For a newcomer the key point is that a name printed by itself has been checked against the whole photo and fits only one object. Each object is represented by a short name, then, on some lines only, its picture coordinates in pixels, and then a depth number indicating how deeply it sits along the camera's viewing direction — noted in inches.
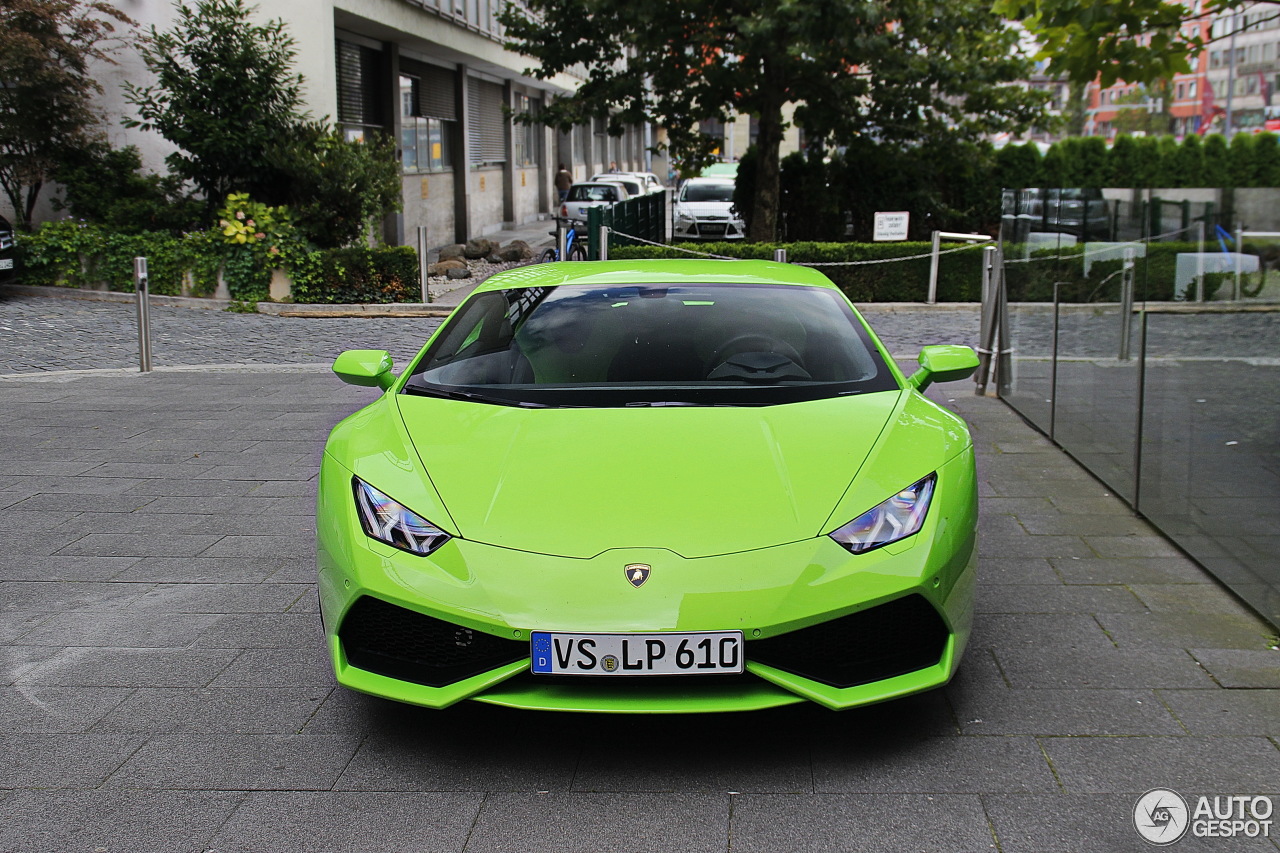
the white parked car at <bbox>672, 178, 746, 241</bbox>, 1071.0
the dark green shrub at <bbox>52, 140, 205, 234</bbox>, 693.9
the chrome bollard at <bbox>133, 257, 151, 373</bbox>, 449.7
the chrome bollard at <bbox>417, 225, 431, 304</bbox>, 658.2
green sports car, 132.2
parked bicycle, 761.0
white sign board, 729.0
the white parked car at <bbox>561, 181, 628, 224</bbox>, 1146.7
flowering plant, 657.0
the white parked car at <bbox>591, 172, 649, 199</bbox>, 1242.6
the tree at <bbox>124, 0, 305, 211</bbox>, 678.5
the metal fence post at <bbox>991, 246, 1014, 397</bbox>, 375.2
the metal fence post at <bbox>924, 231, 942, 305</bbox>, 684.1
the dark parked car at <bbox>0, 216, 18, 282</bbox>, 677.3
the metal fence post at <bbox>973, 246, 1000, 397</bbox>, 385.1
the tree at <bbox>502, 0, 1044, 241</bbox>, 698.2
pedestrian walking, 1443.2
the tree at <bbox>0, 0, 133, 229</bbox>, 676.7
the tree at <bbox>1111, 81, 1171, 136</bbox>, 4151.1
